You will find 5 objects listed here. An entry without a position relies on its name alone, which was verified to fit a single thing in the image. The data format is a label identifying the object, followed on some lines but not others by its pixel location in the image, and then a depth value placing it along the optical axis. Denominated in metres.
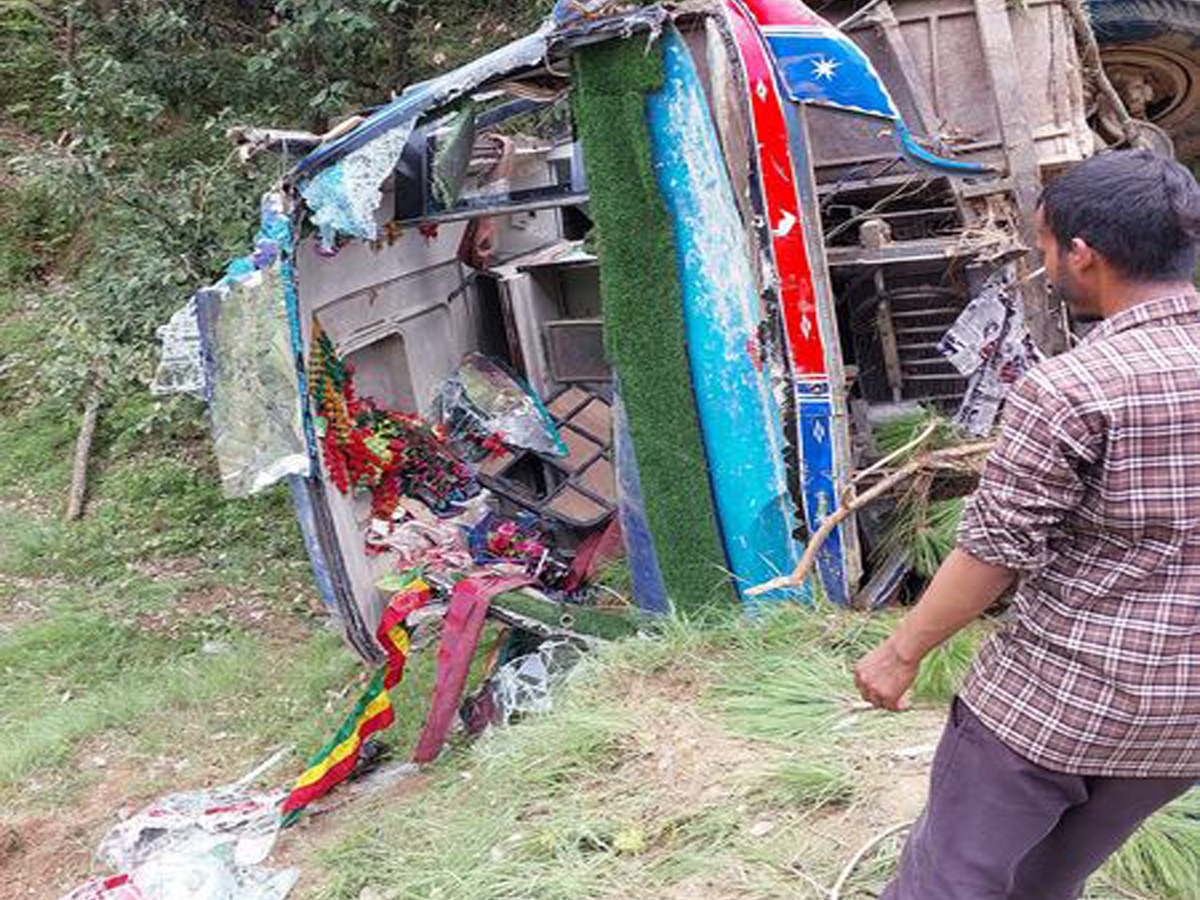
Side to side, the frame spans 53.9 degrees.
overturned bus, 4.21
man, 1.72
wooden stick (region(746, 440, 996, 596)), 4.16
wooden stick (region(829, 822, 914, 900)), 2.83
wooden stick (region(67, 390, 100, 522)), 8.47
